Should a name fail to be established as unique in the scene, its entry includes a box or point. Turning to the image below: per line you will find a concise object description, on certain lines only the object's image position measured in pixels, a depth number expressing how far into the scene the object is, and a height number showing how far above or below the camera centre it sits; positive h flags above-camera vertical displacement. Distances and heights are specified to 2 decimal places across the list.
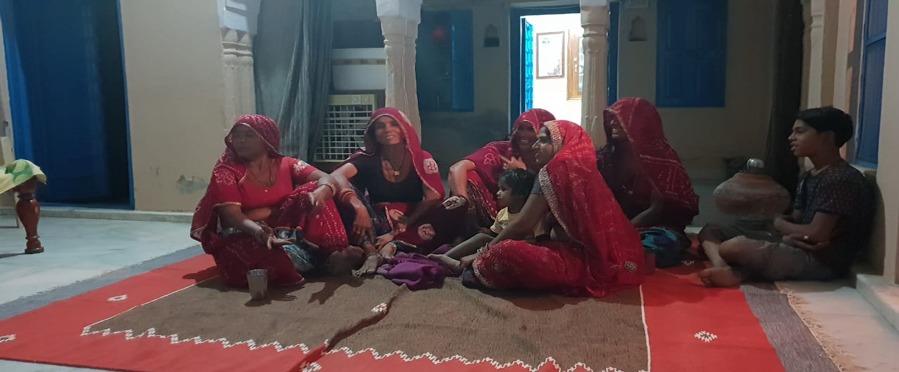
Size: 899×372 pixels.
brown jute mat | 2.40 -0.95
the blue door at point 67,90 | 6.19 +0.11
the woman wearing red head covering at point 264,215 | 3.29 -0.63
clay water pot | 4.34 -0.71
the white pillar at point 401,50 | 5.09 +0.38
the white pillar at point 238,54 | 5.44 +0.39
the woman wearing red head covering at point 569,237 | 2.97 -0.68
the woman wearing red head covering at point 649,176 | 3.74 -0.49
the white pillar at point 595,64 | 4.71 +0.22
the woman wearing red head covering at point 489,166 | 3.96 -0.45
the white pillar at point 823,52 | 4.14 +0.26
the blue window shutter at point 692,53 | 7.08 +0.44
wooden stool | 4.39 -0.75
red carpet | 2.30 -0.95
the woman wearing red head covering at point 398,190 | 3.86 -0.58
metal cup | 3.06 -0.88
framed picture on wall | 11.95 +0.80
